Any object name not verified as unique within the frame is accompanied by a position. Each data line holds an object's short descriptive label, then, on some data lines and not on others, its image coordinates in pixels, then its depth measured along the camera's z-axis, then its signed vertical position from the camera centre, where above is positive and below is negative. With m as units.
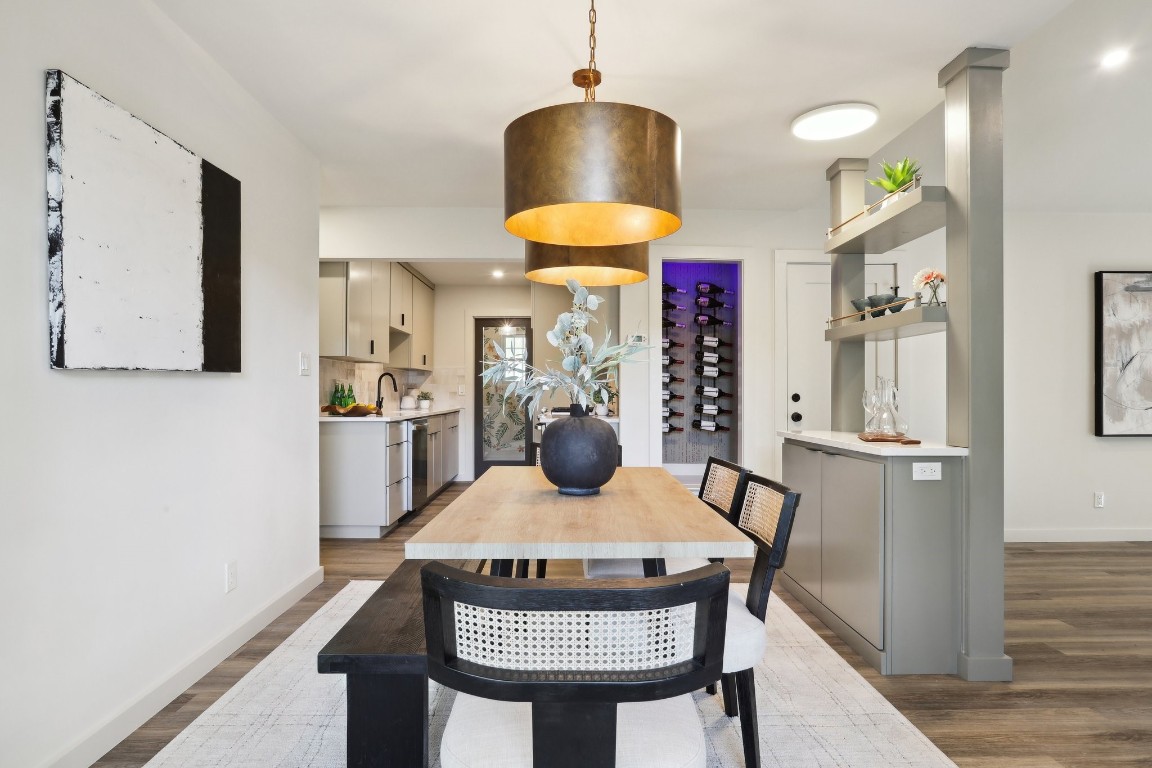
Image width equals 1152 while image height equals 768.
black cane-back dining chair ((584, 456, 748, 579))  2.20 -0.43
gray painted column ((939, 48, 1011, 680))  2.46 +0.07
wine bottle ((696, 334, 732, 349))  6.06 +0.39
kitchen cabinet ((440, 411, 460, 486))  6.89 -0.72
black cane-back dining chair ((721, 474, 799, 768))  1.60 -0.56
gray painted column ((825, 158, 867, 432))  3.55 +0.12
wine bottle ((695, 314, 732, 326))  6.09 +0.59
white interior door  4.86 +0.23
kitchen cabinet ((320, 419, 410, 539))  4.71 -0.69
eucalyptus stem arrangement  1.99 +0.06
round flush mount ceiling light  3.03 +1.26
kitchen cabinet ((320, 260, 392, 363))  4.95 +0.58
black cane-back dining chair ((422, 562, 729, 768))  0.90 -0.38
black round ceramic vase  2.00 -0.22
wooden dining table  1.45 -0.39
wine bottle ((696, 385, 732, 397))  6.12 -0.09
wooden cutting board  2.61 -0.24
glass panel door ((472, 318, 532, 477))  7.72 -0.38
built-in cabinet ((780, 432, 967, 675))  2.49 -0.70
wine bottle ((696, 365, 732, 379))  6.07 +0.10
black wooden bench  1.45 -0.72
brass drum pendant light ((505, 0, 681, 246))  1.67 +0.59
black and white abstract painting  1.79 +0.45
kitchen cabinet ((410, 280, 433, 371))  6.85 +0.64
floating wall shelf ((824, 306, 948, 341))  2.57 +0.25
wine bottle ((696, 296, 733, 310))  6.12 +0.77
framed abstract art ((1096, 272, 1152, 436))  4.64 +0.18
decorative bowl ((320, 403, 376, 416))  4.89 -0.21
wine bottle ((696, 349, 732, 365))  6.09 +0.24
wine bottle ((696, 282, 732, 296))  6.10 +0.89
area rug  1.91 -1.11
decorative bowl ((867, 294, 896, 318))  3.08 +0.40
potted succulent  2.77 +0.89
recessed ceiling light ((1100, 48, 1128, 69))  2.63 +1.34
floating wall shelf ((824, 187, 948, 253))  2.59 +0.72
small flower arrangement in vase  2.67 +0.42
